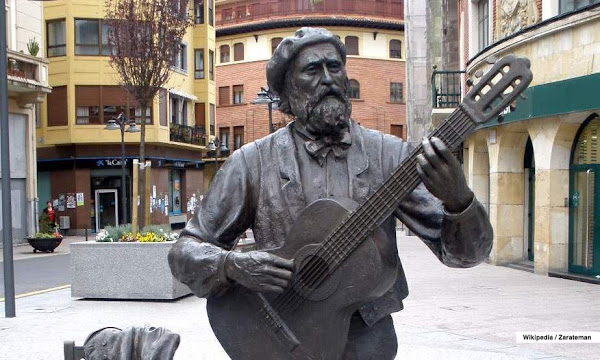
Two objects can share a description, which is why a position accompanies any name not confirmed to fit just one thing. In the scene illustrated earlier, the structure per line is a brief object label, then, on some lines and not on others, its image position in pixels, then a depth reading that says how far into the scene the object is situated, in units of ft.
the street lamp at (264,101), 62.44
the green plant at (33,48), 81.20
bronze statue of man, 7.41
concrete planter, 33.47
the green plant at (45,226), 71.46
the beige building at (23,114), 81.05
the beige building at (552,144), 38.86
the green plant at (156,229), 36.40
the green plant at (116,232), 35.67
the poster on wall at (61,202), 104.15
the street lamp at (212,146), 100.07
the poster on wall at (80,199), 103.86
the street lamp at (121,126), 84.17
